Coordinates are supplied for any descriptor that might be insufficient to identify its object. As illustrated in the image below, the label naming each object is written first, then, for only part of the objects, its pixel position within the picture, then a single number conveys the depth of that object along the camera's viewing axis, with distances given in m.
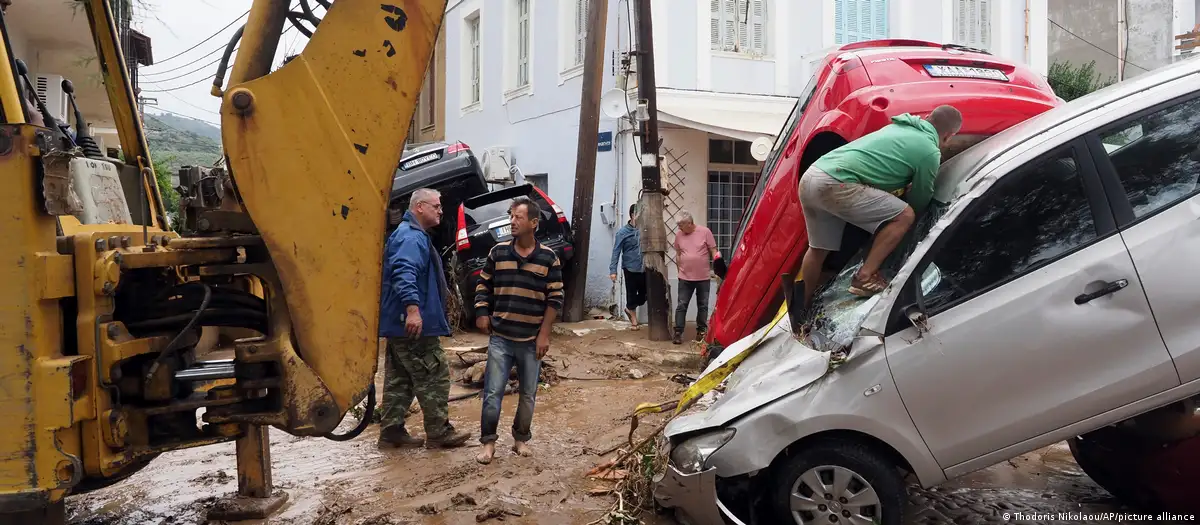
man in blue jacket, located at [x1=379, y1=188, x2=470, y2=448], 5.35
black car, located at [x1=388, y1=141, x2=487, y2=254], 11.53
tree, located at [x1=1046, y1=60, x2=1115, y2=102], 17.70
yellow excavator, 2.89
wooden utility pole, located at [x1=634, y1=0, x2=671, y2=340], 9.68
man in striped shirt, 5.12
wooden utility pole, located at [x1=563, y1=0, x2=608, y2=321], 11.42
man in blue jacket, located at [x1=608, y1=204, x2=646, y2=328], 10.96
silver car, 3.24
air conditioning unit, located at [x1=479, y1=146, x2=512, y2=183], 15.91
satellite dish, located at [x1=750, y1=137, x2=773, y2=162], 9.85
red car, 4.84
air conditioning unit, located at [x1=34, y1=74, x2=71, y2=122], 5.29
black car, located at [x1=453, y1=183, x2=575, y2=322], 10.46
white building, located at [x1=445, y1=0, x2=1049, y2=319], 11.78
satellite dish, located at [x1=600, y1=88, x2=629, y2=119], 10.70
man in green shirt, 3.86
